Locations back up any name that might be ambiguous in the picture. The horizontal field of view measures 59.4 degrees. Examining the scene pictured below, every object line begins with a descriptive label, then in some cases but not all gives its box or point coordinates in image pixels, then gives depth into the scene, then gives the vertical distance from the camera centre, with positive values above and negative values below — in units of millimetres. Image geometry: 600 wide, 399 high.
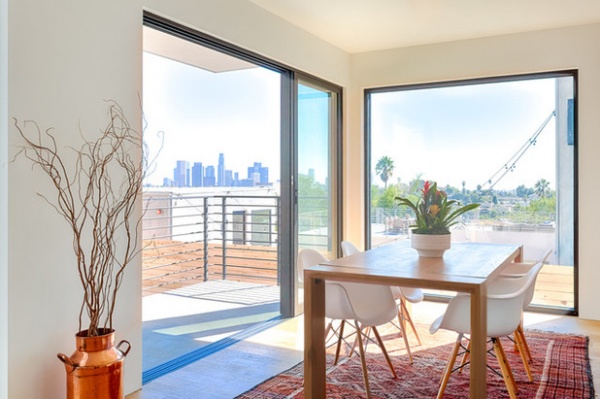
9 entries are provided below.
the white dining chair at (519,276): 3100 -507
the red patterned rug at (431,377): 2951 -1082
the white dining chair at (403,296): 3702 -696
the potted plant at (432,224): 3156 -152
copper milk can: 2354 -770
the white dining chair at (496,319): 2654 -622
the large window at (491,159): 4938 +401
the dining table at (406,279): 2340 -381
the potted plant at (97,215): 2406 -82
